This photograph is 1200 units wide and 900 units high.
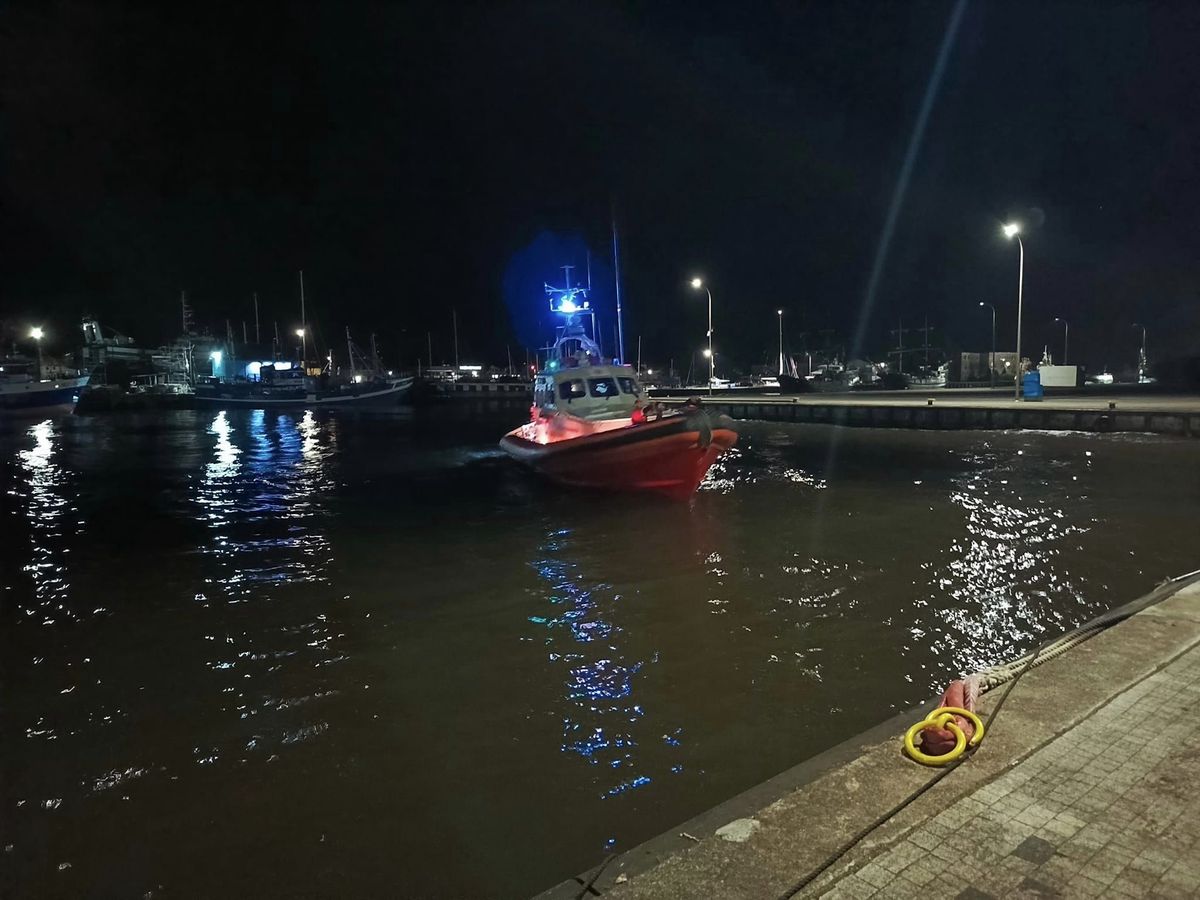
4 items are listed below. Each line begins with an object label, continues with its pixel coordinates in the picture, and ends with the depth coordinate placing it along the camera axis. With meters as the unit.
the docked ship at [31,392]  53.25
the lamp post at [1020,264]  30.59
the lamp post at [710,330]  43.85
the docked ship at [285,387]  67.06
